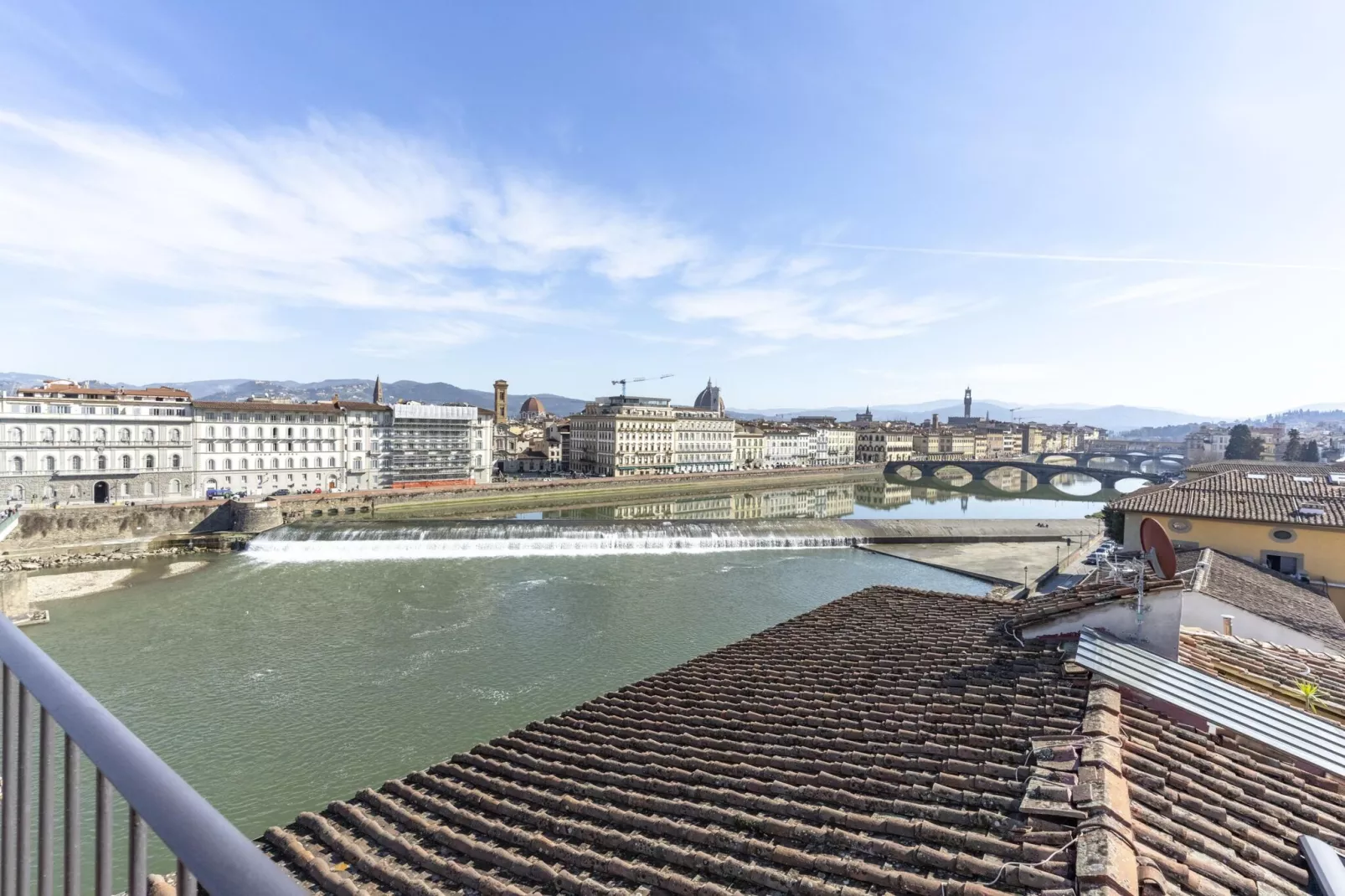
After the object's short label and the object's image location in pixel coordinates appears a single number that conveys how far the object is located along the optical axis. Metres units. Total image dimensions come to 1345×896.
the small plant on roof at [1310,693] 5.77
